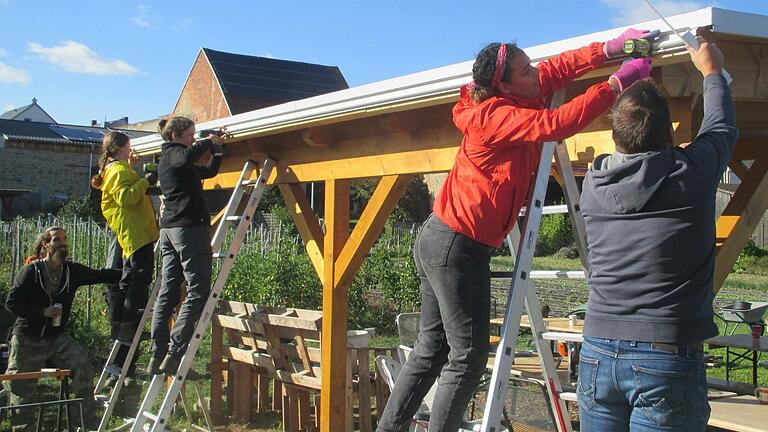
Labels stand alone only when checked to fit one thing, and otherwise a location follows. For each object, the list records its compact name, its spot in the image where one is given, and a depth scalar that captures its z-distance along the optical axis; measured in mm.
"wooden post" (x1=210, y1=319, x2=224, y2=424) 7754
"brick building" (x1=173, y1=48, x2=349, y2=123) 27078
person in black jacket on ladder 5648
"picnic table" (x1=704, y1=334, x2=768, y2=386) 7203
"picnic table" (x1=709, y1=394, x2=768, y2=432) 5047
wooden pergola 3506
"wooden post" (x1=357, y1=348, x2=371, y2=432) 6613
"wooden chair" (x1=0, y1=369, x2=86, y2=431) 5337
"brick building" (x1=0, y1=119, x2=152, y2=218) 35156
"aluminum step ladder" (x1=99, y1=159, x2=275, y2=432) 5496
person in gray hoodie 2479
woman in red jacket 3164
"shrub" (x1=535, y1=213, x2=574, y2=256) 32531
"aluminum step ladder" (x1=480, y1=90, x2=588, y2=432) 3152
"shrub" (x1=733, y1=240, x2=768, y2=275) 25878
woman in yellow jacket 6312
